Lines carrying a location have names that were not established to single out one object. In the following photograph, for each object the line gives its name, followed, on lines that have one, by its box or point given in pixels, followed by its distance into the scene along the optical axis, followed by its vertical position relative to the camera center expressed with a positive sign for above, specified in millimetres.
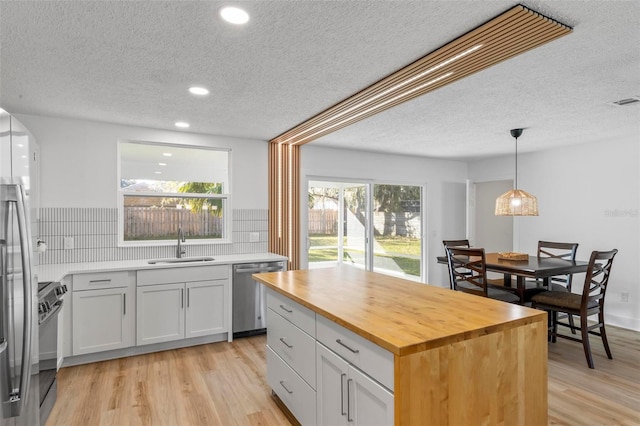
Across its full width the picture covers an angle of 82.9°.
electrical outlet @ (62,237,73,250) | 3623 -301
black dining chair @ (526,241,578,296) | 4180 -576
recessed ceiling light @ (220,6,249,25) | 1717 +960
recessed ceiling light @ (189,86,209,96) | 2775 +952
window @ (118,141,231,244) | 4031 +232
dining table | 3477 -562
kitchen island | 1355 -616
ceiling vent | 2984 +926
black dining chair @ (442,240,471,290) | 4608 -406
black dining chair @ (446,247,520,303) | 3625 -692
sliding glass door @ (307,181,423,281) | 5312 -232
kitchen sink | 3926 -526
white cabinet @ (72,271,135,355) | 3215 -906
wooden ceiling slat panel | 1801 +926
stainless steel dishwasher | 3924 -967
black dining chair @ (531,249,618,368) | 3204 -851
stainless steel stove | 2164 -804
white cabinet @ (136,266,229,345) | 3490 -915
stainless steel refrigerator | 1542 -306
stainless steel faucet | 4086 -396
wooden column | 4707 +147
